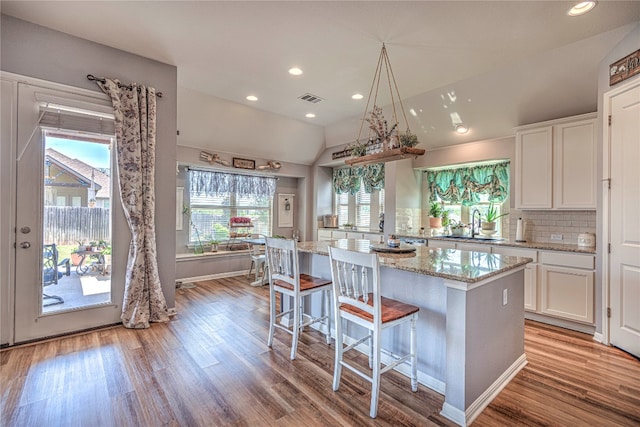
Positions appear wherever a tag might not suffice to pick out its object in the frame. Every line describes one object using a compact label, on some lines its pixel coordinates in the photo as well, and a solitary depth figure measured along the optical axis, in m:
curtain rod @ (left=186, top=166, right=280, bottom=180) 5.67
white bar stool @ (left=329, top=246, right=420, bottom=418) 1.93
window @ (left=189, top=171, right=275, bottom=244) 5.82
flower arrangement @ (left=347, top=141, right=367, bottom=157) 3.06
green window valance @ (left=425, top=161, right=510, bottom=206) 4.67
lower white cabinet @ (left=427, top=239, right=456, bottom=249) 4.47
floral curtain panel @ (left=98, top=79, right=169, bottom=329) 3.21
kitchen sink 4.31
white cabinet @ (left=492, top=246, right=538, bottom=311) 3.66
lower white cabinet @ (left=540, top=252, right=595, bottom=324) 3.28
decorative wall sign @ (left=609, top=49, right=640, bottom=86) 2.68
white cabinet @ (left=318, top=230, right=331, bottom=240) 6.77
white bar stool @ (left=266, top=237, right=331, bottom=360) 2.67
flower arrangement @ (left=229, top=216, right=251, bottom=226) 6.14
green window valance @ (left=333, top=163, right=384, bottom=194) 6.20
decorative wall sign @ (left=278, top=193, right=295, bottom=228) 6.99
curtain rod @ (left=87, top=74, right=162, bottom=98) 3.08
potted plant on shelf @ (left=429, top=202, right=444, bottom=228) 5.41
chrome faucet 4.75
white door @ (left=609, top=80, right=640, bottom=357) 2.74
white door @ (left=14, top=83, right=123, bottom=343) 2.79
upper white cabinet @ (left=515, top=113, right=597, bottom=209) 3.55
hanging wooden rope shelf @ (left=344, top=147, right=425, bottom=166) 2.59
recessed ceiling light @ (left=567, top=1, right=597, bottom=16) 2.37
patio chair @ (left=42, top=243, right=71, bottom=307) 2.92
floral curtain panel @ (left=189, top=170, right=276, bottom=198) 5.79
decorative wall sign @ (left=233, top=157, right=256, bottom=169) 5.90
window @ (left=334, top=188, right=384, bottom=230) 6.43
